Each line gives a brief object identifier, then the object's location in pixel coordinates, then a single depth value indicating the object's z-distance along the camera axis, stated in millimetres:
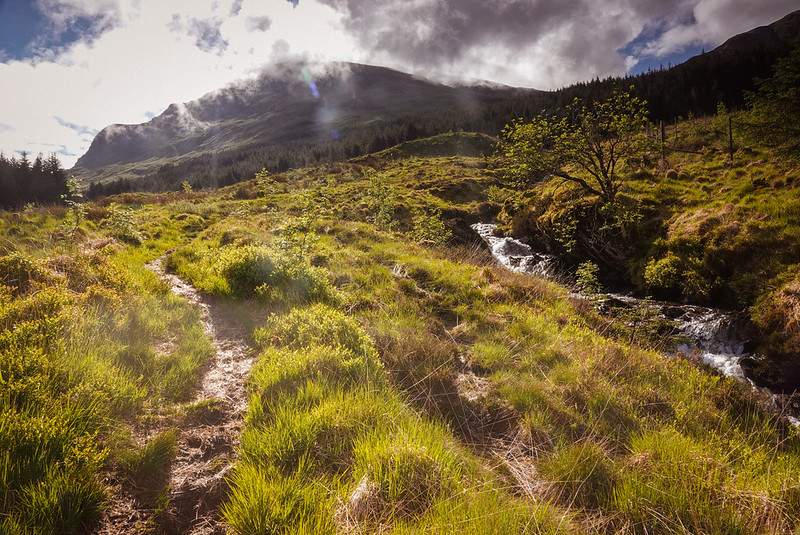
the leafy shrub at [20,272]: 6406
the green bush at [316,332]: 6051
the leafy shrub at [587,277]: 13695
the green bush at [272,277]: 8391
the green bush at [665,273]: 15977
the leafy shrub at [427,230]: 20625
